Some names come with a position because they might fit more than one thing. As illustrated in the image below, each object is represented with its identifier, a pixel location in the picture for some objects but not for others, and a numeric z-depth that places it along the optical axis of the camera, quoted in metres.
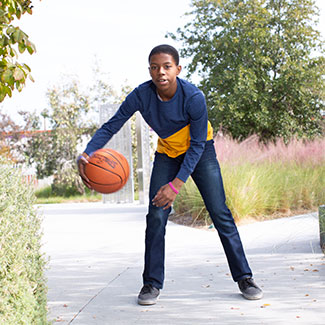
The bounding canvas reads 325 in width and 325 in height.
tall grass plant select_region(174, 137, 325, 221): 7.63
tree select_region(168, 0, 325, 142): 16.78
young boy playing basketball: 3.36
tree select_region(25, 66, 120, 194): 17.11
